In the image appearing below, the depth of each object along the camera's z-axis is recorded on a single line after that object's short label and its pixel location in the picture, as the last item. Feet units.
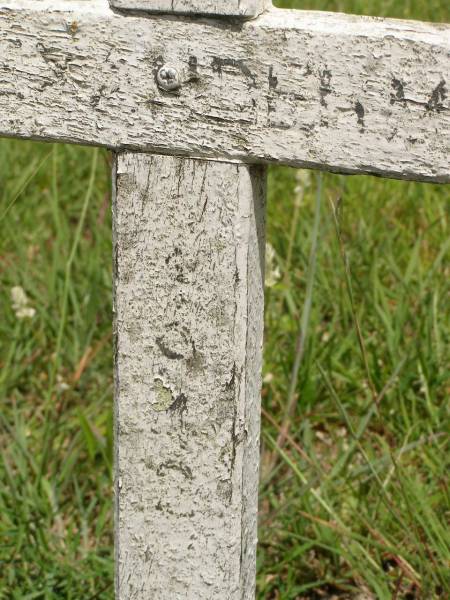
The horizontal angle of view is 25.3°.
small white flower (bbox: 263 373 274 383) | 6.98
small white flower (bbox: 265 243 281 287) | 5.97
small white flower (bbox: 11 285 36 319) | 7.14
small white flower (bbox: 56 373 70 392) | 6.70
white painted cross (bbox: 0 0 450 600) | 3.31
